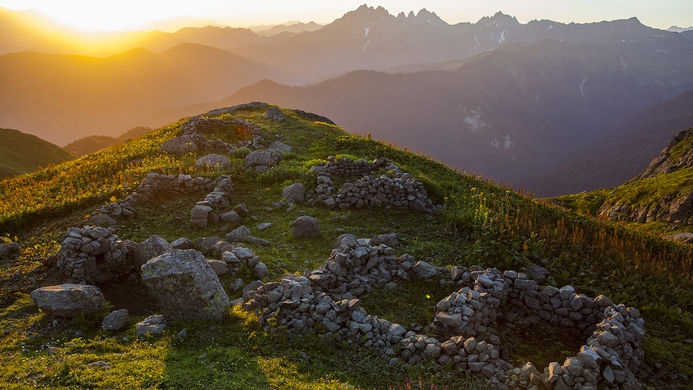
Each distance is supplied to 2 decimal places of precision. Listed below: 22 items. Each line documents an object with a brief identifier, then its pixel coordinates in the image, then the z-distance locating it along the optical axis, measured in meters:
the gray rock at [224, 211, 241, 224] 18.33
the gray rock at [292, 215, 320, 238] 17.16
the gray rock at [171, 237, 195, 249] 14.40
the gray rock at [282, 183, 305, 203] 21.22
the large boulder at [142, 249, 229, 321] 10.21
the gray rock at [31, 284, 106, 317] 10.01
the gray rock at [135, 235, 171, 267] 13.02
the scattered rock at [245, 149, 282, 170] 25.45
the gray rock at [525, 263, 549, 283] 13.26
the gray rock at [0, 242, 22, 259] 14.53
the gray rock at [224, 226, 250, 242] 16.22
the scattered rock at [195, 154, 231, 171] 24.11
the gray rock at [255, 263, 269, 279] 13.35
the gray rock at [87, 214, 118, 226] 16.91
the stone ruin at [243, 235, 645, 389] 8.12
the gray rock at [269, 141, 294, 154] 29.84
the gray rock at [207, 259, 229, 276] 12.90
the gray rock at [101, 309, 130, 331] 9.84
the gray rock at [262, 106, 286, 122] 39.47
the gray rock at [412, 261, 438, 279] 12.98
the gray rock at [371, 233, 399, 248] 16.02
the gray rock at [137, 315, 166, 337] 9.59
